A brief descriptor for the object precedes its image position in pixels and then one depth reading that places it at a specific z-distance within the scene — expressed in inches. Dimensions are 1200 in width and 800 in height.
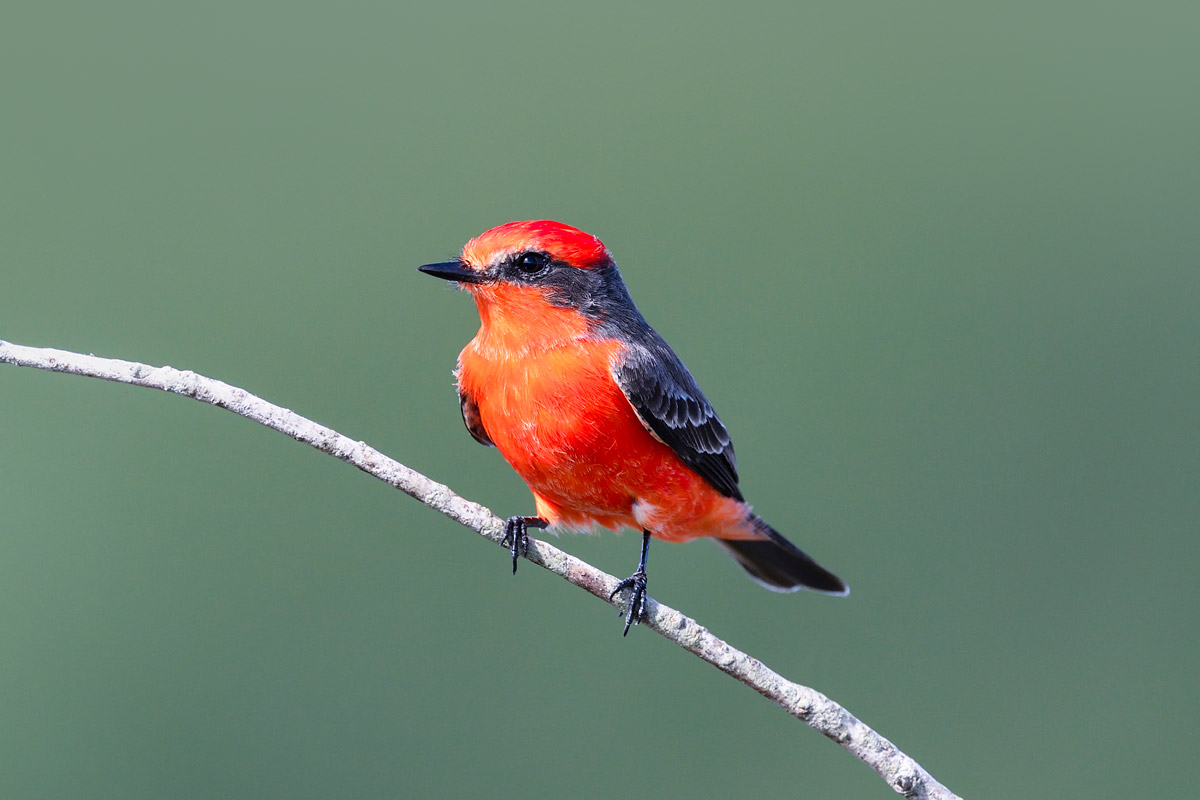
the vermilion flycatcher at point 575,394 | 265.7
